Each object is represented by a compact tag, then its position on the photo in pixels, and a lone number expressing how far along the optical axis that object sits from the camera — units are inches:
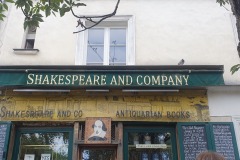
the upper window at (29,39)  337.1
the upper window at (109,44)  326.3
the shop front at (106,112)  283.4
